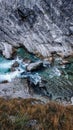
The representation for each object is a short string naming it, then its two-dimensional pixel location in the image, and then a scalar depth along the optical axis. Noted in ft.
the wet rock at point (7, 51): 105.23
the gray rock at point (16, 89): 70.23
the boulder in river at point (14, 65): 93.69
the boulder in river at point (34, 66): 91.30
